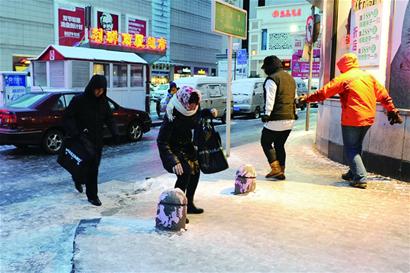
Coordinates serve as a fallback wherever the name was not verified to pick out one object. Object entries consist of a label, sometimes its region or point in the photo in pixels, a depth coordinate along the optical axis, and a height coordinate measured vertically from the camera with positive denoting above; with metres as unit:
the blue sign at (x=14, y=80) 15.95 +0.08
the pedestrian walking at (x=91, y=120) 6.08 -0.48
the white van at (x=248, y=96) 21.69 -0.43
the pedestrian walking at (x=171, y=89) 14.35 -0.10
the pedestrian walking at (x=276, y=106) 6.90 -0.27
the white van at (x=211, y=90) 18.52 -0.14
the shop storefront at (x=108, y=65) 15.42 +0.66
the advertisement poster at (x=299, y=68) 37.91 +1.66
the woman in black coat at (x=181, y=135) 4.88 -0.54
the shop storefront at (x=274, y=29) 52.47 +6.74
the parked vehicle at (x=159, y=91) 30.85 -0.41
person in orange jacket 6.45 -0.19
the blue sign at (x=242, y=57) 28.75 +1.87
